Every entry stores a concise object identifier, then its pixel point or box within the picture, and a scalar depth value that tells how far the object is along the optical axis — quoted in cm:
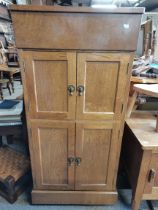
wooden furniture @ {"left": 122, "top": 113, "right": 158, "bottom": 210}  107
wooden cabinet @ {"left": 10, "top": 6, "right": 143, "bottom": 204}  83
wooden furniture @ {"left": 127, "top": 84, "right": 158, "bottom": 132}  109
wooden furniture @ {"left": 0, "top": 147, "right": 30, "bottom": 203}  128
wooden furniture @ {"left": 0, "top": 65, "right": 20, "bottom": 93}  368
